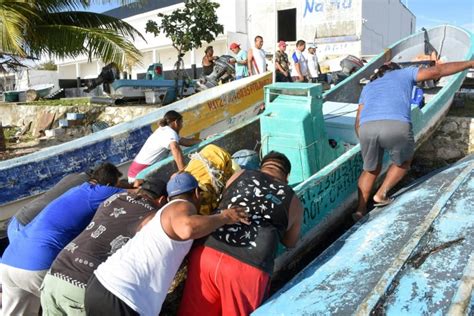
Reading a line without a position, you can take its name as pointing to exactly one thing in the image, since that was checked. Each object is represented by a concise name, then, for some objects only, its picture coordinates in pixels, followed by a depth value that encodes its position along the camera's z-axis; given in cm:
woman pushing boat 478
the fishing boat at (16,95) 1905
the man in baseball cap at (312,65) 1059
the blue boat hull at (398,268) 227
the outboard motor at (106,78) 1277
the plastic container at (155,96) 1217
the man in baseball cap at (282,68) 887
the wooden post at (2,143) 1016
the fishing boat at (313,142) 378
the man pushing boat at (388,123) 371
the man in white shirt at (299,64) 1002
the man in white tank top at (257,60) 895
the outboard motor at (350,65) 1027
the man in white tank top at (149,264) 234
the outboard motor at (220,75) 991
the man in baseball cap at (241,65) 939
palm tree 708
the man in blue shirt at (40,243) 281
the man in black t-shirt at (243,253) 253
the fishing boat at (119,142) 493
